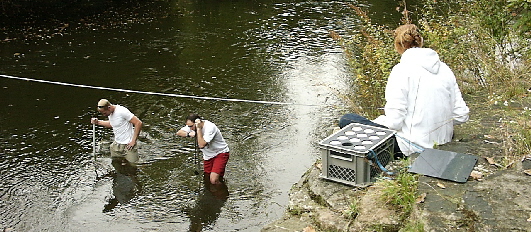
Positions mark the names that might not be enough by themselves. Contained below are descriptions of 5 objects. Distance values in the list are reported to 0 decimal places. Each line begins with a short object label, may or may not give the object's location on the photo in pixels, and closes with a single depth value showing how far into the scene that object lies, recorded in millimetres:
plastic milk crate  5340
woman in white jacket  5445
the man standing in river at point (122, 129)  9094
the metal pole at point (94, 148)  9373
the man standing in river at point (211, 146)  8289
